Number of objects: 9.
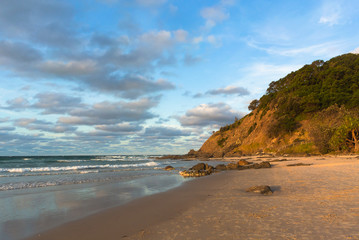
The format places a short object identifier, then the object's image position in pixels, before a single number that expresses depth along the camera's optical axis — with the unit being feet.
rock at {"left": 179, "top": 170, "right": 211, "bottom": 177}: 63.46
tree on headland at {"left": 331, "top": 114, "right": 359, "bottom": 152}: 90.07
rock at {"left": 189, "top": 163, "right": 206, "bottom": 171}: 74.40
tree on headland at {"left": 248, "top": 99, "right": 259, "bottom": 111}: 297.80
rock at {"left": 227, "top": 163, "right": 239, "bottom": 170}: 78.49
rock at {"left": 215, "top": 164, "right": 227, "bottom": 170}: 78.82
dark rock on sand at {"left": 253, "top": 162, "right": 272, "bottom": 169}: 73.52
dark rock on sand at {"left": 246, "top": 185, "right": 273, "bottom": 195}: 30.48
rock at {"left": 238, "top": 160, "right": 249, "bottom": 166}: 83.27
